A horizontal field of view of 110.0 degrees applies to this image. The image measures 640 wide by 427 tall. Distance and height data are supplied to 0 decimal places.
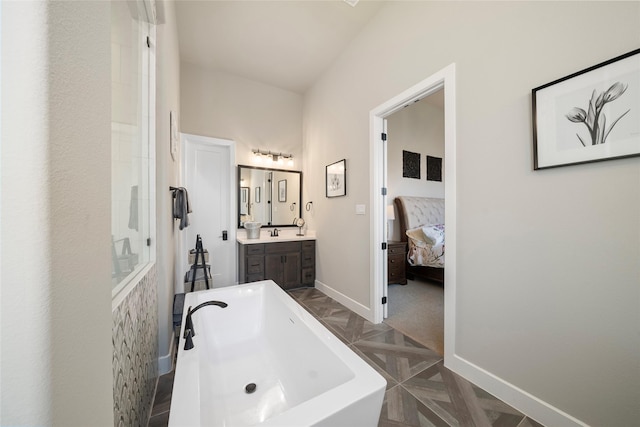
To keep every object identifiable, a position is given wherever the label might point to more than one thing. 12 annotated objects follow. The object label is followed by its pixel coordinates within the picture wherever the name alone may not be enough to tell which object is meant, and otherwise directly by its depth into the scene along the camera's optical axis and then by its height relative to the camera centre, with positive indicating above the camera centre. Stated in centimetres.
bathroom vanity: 309 -68
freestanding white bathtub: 80 -80
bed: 344 -34
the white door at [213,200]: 314 +21
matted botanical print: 100 +49
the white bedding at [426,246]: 341 -52
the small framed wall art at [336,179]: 287 +48
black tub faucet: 111 -61
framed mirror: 350 +30
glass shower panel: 95 +38
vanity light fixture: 362 +95
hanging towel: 200 +10
